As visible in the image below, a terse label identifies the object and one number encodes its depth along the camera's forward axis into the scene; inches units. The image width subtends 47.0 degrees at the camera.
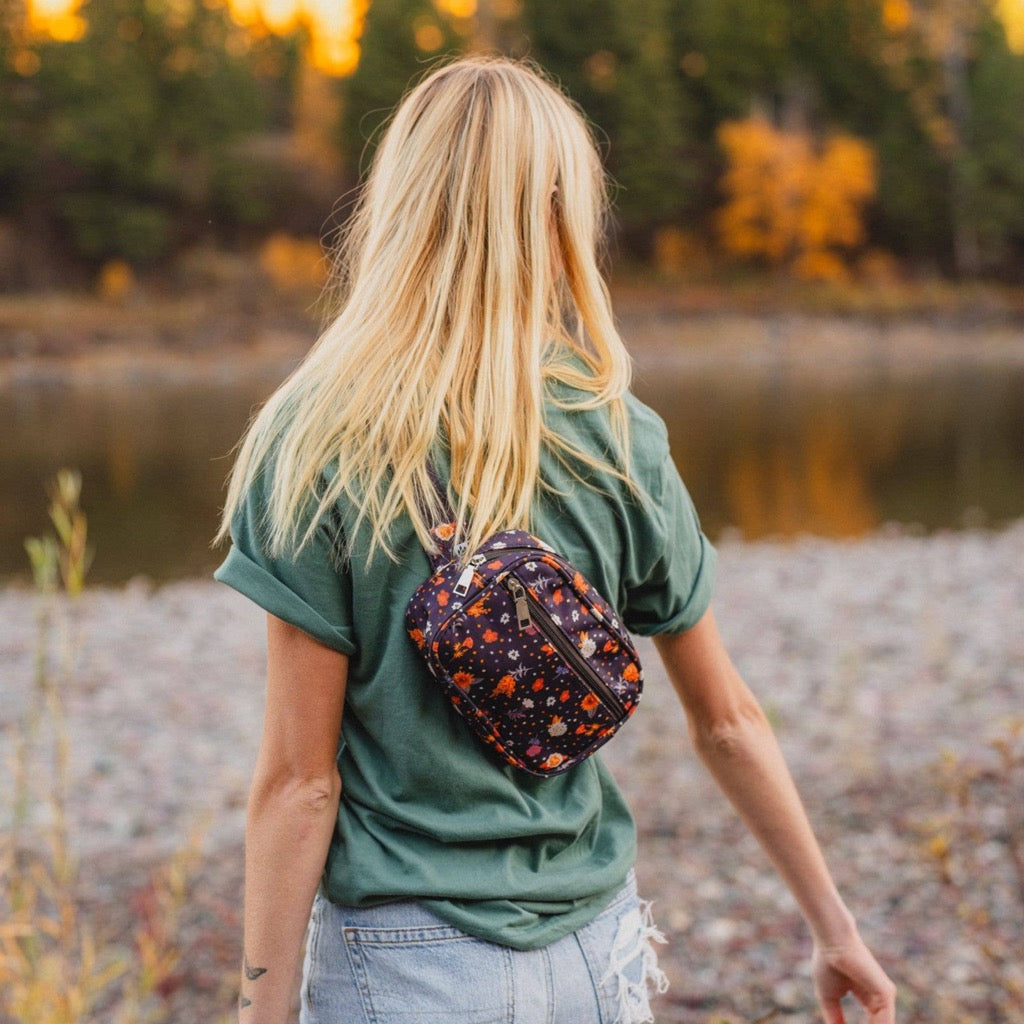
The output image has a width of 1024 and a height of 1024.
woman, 48.3
